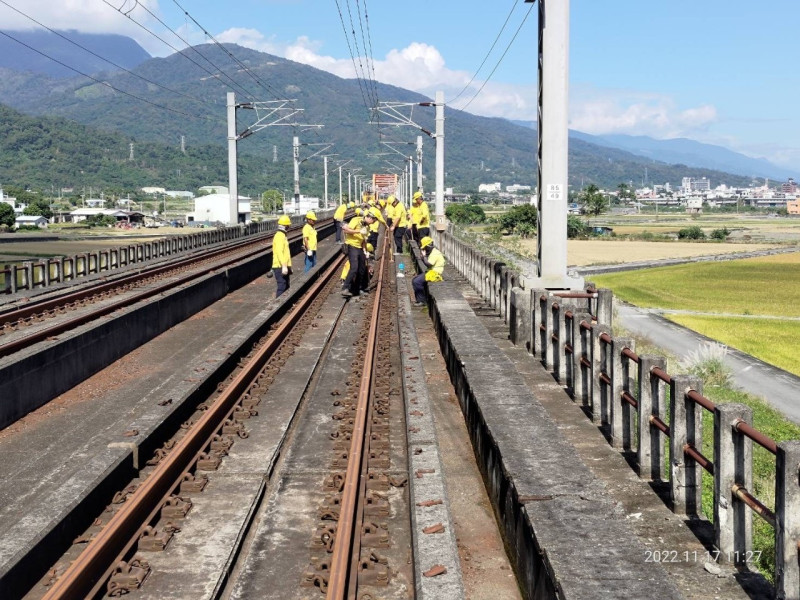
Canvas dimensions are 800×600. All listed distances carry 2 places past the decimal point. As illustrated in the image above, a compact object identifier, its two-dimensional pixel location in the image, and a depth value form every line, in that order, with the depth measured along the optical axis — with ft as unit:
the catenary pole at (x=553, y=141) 42.24
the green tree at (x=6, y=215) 411.34
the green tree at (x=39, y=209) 538.06
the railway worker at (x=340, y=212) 92.12
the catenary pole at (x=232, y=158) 156.25
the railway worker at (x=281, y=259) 67.67
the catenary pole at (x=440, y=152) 136.77
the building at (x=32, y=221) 492.04
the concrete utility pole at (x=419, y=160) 177.64
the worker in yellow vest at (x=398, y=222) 112.98
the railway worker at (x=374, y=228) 94.74
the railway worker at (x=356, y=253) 71.05
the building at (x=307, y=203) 397.64
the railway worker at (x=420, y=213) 82.23
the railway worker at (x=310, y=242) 80.92
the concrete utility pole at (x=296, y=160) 239.44
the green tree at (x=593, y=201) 553.23
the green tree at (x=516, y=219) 392.88
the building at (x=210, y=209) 477.16
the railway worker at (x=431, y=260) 61.52
